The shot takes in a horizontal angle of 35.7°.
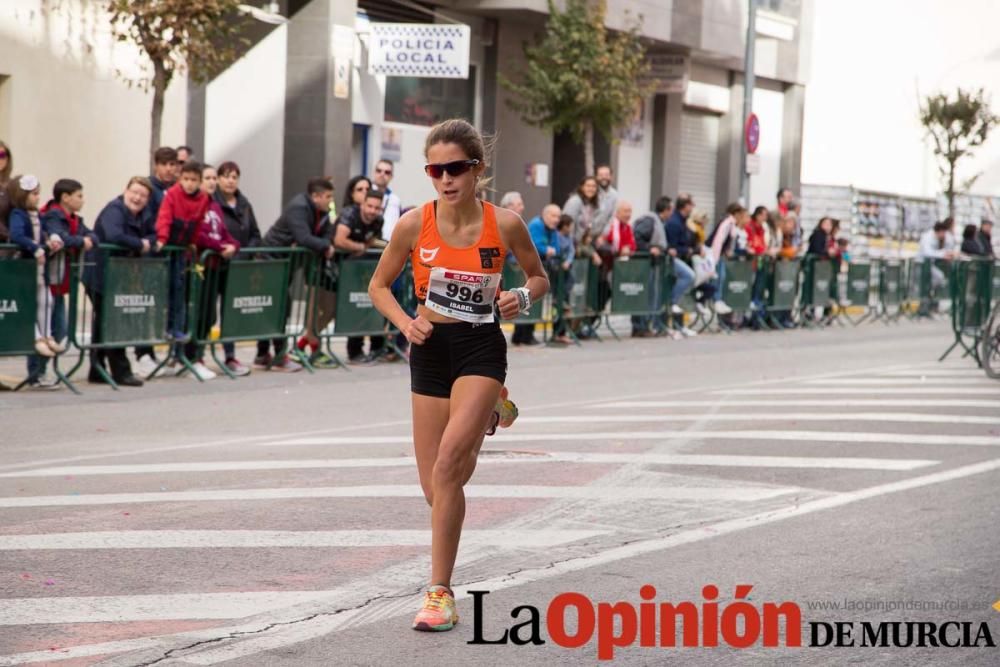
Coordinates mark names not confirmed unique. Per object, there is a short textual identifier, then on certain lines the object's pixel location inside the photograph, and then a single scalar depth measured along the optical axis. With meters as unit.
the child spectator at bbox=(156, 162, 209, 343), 14.11
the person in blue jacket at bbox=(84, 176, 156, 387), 13.56
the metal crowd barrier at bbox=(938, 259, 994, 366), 18.84
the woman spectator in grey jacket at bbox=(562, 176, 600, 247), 20.75
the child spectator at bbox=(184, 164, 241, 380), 14.44
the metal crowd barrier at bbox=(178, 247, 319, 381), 14.60
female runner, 5.79
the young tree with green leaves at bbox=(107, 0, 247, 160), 18.45
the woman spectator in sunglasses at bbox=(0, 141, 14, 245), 13.06
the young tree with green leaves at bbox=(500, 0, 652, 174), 28.89
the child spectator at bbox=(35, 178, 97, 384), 13.09
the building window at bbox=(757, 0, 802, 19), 40.58
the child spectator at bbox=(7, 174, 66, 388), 12.80
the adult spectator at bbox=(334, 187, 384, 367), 16.02
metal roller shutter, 39.41
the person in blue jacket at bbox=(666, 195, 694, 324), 22.33
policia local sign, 24.11
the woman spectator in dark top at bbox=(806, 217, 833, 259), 26.72
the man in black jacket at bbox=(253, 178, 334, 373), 15.75
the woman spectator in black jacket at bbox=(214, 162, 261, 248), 15.22
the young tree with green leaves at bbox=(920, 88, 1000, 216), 42.81
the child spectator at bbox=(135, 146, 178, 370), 14.82
